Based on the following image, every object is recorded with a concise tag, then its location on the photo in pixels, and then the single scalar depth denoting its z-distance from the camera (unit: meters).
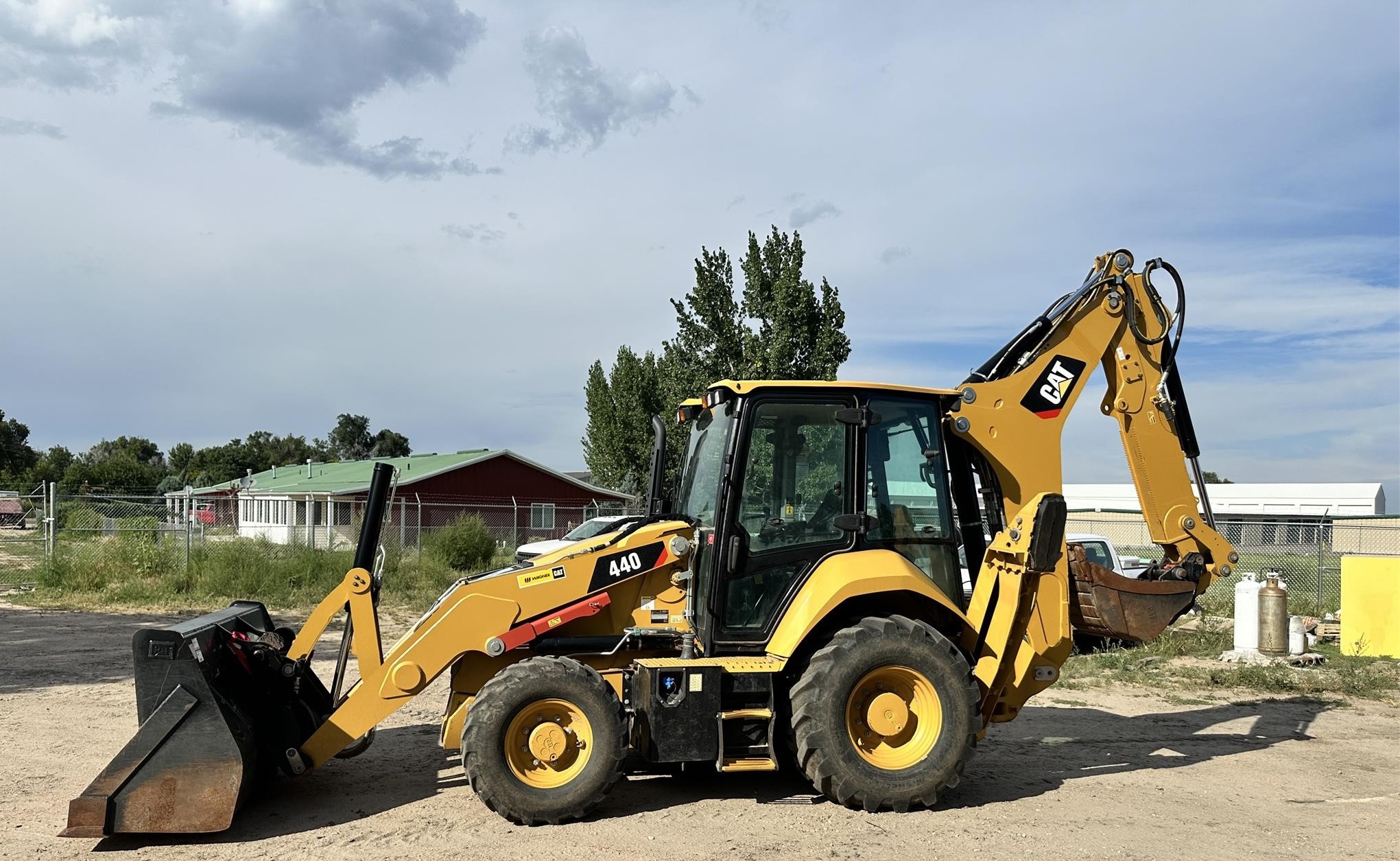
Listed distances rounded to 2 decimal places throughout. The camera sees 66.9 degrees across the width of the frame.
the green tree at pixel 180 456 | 90.75
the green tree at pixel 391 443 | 93.94
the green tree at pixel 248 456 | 85.12
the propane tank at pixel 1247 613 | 12.58
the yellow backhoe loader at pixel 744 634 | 5.89
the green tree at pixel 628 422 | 37.72
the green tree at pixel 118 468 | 70.50
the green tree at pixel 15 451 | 73.00
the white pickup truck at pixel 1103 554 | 13.53
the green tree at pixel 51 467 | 64.25
